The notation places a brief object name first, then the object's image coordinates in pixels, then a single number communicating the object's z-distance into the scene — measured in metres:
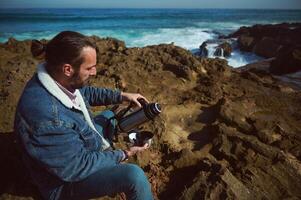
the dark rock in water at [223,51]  17.25
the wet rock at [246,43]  18.17
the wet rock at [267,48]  16.25
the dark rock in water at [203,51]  17.72
